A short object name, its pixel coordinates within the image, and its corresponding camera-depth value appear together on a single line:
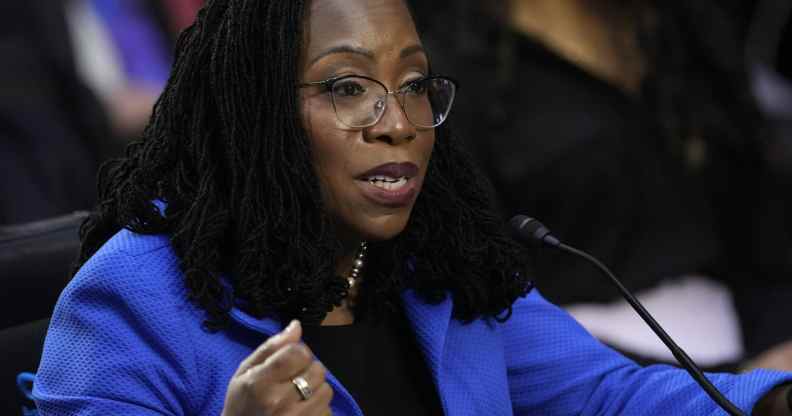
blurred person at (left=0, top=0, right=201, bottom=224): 6.25
